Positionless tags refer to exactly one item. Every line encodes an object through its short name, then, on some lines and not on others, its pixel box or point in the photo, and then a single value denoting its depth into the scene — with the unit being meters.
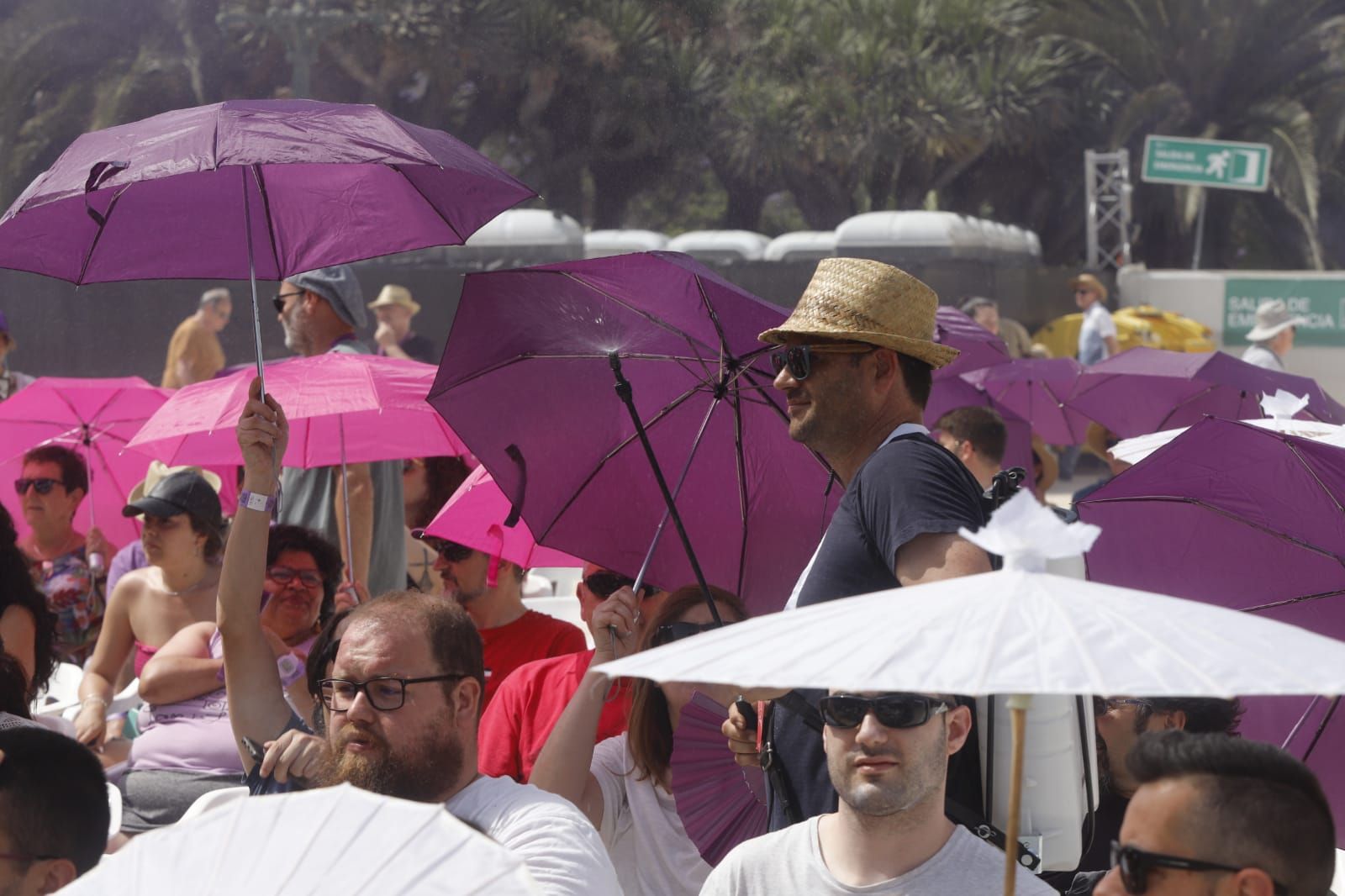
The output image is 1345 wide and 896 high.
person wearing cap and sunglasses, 12.35
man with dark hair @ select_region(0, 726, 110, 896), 5.98
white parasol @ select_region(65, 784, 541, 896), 3.70
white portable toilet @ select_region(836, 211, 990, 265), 43.50
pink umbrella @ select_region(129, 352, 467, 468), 10.59
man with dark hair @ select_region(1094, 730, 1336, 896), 4.36
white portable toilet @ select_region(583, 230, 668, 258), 43.37
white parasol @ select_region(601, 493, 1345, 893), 3.17
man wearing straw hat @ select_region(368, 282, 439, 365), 20.87
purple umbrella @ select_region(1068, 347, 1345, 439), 13.63
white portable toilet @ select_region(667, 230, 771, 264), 45.31
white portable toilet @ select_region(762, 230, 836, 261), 45.75
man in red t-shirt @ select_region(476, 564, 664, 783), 7.90
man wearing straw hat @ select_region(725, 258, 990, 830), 5.68
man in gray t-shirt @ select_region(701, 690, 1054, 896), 5.25
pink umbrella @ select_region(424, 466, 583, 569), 9.69
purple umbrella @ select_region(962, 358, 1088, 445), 18.14
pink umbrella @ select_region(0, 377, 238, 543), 14.32
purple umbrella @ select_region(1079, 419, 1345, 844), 7.53
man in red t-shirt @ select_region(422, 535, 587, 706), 9.73
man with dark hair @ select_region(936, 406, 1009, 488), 13.19
